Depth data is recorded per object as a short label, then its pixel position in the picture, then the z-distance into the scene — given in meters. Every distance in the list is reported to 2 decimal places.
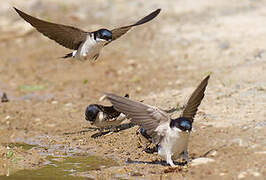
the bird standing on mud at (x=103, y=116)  13.98
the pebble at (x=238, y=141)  11.50
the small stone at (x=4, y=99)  18.09
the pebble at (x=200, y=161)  10.95
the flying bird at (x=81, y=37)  13.47
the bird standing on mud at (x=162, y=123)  10.62
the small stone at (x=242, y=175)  10.18
